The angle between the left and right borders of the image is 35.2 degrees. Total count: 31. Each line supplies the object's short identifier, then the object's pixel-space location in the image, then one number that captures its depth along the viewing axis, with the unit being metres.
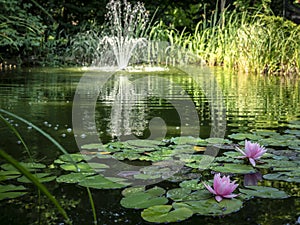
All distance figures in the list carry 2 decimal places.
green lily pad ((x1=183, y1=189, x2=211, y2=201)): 1.38
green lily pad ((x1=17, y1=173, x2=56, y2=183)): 1.55
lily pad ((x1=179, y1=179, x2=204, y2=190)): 1.49
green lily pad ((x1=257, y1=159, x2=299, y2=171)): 1.78
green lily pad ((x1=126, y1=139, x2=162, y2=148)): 2.12
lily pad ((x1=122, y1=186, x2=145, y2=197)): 1.44
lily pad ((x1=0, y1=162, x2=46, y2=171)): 1.69
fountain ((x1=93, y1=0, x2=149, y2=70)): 8.45
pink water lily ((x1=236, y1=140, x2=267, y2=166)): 1.81
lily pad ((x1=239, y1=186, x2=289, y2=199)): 1.44
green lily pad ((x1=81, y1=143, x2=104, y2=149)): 2.06
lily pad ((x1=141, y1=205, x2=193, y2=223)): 1.21
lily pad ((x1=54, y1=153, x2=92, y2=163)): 1.82
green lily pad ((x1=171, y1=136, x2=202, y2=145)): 2.19
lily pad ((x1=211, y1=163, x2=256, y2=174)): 1.71
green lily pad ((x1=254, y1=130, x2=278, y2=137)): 2.40
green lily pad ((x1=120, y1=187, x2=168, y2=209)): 1.33
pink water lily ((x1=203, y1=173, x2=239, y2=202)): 1.36
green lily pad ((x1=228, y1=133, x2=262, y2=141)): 2.30
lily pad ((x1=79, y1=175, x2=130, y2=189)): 1.50
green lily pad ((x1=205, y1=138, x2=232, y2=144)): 2.22
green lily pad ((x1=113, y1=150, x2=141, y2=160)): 1.89
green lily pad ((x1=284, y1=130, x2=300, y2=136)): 2.44
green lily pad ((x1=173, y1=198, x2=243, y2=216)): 1.28
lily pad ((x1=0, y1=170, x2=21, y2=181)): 1.58
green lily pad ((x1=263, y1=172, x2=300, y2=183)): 1.62
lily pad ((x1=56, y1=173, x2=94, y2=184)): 1.56
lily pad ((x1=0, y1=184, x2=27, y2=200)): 1.40
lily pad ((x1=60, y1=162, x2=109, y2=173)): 1.69
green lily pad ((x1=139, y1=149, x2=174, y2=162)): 1.87
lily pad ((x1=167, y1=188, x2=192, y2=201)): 1.39
